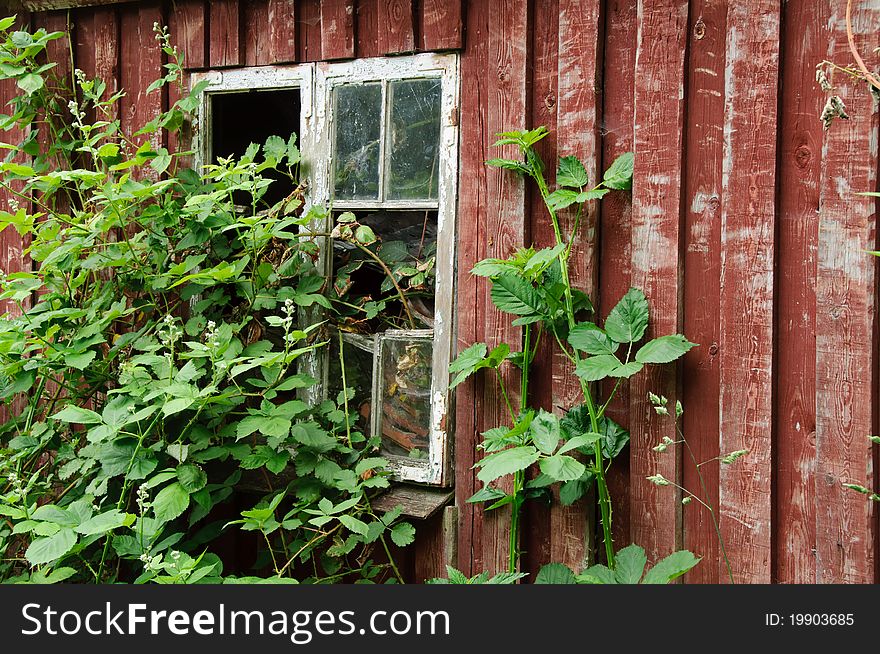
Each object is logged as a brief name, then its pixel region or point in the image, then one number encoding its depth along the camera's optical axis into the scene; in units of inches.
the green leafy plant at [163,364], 96.2
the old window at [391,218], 105.7
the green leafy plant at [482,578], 92.5
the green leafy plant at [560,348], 87.0
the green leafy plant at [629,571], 81.9
